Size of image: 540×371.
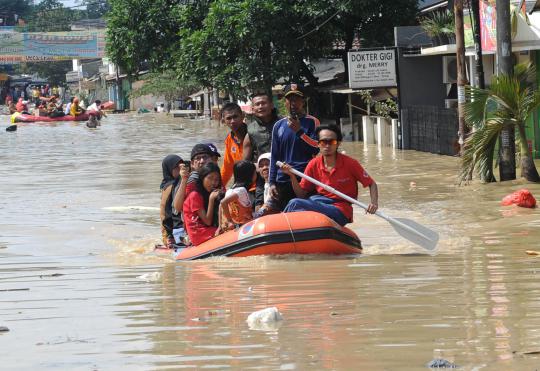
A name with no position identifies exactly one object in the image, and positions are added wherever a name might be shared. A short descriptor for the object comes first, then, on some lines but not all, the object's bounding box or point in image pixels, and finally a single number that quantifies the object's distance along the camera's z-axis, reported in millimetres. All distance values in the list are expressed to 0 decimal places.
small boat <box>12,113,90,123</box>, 58500
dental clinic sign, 30348
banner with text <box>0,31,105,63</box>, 102875
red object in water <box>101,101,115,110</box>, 75469
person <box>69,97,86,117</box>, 58647
